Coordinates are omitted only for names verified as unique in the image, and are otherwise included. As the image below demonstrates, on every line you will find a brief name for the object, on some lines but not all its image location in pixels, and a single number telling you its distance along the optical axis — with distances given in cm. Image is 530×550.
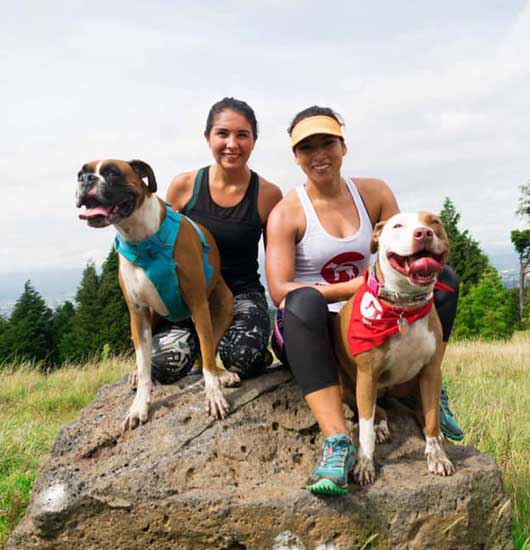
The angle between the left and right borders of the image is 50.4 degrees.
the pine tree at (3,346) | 2484
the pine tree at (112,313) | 2545
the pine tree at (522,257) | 3856
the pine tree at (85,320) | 2544
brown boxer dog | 312
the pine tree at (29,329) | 2512
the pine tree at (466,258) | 3038
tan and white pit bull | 274
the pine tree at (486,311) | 2639
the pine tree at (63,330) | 2604
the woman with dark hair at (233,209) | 405
